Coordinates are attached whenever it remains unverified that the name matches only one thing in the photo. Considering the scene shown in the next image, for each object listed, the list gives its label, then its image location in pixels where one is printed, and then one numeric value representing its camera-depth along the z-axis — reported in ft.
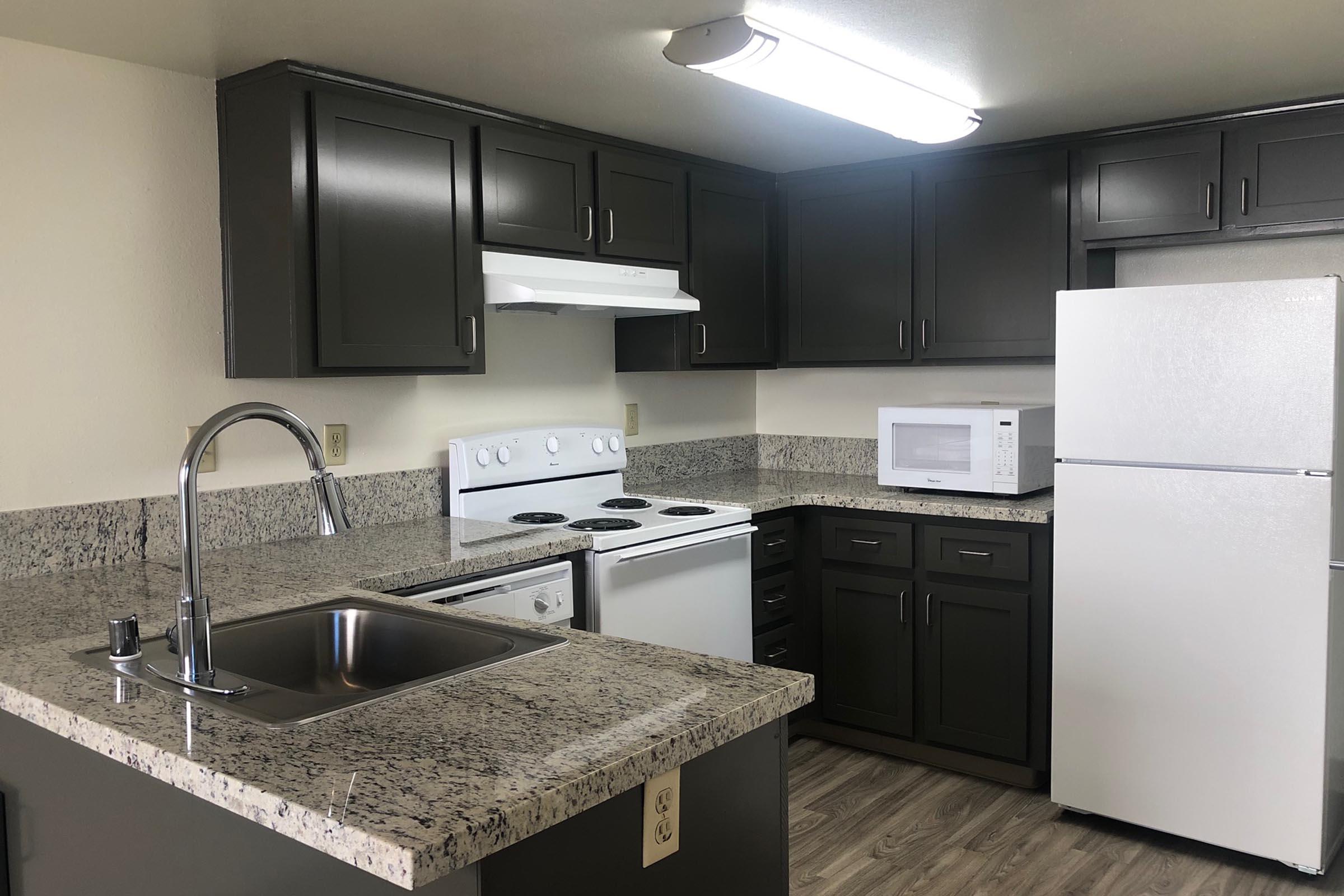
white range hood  9.88
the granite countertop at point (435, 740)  3.36
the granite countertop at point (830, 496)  10.76
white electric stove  9.77
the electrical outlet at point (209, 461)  8.87
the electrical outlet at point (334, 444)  9.82
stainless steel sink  5.57
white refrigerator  8.65
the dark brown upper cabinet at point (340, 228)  8.48
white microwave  11.06
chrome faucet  4.77
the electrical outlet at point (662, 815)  4.14
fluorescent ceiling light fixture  7.58
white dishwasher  8.27
